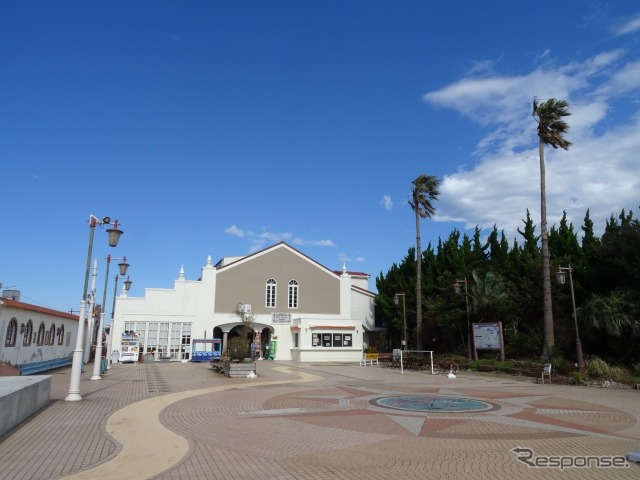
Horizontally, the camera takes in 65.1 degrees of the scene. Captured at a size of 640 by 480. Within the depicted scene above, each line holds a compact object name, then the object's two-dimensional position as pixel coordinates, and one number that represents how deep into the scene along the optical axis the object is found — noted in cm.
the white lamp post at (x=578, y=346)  2152
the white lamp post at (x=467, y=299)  3083
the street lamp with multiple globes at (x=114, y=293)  3806
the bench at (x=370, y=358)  3696
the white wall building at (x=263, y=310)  4106
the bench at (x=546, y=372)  2212
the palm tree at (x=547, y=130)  2647
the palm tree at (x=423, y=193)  4053
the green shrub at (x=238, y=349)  2478
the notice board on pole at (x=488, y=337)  2742
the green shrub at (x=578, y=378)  2100
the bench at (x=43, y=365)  2123
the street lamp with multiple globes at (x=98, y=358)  2072
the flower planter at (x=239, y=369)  2380
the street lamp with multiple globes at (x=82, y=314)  1405
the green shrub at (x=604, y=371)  2083
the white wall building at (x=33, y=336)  2083
